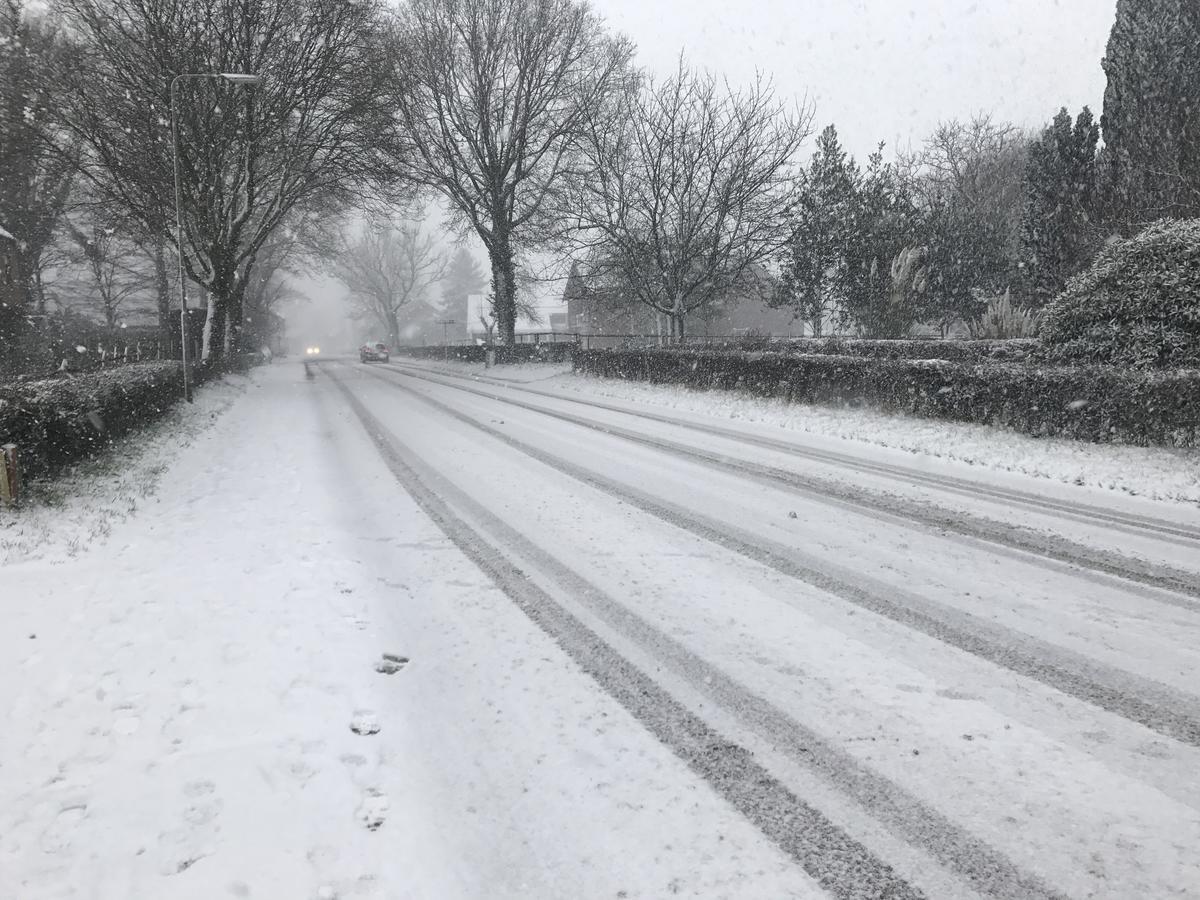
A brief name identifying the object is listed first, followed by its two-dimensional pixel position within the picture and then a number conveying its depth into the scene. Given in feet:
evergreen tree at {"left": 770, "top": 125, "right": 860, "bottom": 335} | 95.81
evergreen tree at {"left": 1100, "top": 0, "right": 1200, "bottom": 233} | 68.85
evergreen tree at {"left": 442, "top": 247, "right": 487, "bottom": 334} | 273.54
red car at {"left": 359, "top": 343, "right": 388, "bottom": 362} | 155.84
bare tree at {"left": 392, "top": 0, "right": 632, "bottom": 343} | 88.84
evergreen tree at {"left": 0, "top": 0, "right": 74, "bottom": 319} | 60.64
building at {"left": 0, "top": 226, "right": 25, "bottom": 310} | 88.12
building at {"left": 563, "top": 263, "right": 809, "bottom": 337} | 95.09
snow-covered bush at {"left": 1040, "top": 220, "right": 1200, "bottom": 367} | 32.63
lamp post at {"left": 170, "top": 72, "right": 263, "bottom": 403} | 51.65
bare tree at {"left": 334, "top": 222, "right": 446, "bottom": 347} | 215.31
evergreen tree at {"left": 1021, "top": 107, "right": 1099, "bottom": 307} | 88.22
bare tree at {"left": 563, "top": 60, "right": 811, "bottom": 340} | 77.82
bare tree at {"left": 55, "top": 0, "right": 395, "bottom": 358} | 59.36
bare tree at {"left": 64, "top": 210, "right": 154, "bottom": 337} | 100.94
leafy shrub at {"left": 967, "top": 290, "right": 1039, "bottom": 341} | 63.93
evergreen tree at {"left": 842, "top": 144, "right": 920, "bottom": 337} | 92.27
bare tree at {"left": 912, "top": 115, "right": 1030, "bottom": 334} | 99.45
